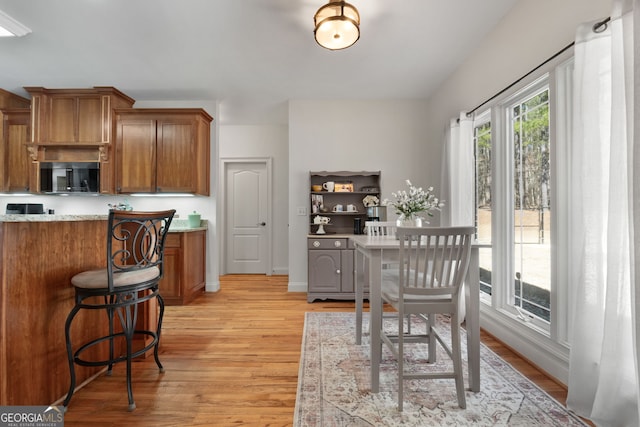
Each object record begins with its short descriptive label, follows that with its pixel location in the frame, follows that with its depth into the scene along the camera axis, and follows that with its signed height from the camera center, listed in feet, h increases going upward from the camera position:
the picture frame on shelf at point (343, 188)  14.16 +1.13
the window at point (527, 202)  6.60 +0.28
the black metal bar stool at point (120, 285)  5.46 -1.35
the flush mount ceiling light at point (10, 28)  8.15 +5.09
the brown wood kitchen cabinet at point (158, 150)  13.16 +2.65
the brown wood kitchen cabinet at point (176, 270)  12.14 -2.28
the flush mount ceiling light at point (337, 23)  7.02 +4.33
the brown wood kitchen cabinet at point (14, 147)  13.28 +2.80
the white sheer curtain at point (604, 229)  4.62 -0.28
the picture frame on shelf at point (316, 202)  14.22 +0.48
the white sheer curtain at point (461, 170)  10.21 +1.43
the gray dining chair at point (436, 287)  5.55 -1.42
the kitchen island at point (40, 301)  4.85 -1.53
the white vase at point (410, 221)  8.16 -0.23
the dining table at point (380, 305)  6.18 -1.90
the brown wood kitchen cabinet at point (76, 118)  12.70 +3.90
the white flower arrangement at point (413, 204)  7.91 +0.22
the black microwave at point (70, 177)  12.98 +1.48
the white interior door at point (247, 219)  18.70 -0.40
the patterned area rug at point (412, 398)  5.28 -3.54
